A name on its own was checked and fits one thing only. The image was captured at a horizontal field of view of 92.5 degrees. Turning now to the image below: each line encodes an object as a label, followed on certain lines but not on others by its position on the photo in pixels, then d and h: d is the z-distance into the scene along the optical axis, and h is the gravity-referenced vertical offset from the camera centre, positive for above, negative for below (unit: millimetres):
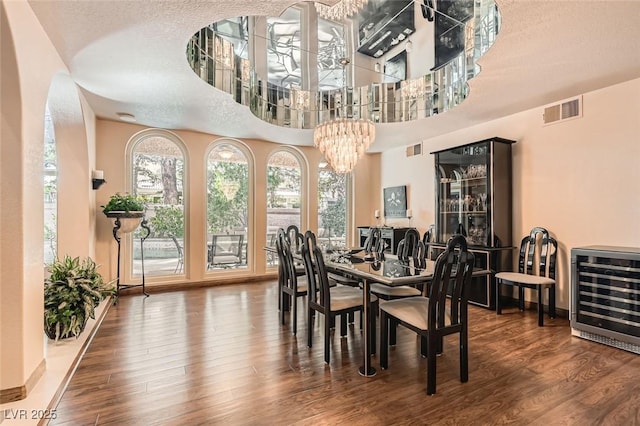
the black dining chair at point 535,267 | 3723 -717
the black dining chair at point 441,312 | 2186 -781
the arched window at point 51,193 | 3762 +287
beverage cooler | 2893 -845
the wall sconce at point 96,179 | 4250 +511
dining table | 2289 -488
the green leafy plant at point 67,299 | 2900 -809
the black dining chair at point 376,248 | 3785 -459
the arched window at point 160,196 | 5234 +338
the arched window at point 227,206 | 5797 +169
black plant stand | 4472 -406
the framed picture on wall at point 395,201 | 6254 +260
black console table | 5883 -429
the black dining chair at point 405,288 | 3092 -770
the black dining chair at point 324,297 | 2658 -787
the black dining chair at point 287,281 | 3361 -794
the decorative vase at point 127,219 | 4340 -48
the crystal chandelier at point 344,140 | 3672 +904
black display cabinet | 4227 +117
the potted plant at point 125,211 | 4352 +66
